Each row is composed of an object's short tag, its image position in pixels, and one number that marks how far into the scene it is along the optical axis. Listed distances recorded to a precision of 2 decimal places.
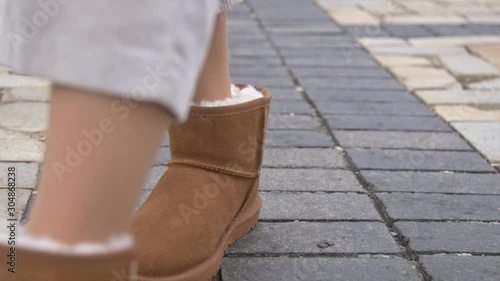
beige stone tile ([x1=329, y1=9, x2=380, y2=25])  5.33
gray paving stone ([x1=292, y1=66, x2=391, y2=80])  3.84
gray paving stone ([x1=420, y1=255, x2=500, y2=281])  1.68
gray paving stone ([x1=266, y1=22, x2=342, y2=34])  4.98
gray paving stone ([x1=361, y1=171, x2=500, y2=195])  2.29
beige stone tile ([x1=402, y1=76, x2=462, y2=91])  3.66
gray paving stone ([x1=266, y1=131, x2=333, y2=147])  2.74
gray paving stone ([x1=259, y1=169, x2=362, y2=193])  2.27
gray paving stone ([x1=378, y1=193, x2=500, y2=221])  2.05
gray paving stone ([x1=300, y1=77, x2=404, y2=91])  3.61
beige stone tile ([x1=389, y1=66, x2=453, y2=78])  3.89
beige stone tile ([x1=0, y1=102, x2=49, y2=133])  2.82
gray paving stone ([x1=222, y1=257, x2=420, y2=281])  1.66
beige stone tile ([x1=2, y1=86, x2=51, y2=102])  3.18
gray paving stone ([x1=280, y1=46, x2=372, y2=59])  4.29
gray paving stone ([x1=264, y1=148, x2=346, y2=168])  2.51
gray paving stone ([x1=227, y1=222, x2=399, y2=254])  1.81
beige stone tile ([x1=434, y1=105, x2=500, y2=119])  3.14
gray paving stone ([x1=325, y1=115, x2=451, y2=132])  2.97
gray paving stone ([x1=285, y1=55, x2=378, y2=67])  4.09
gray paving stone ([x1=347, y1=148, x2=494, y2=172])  2.50
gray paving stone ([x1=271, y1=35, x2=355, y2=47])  4.59
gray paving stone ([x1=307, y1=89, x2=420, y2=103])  3.39
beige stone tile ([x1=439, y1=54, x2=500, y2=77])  3.95
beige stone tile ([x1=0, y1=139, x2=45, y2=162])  2.48
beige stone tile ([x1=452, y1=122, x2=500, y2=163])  2.71
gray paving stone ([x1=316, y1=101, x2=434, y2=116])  3.19
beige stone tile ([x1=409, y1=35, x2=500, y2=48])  4.64
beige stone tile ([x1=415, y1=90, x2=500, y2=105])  3.40
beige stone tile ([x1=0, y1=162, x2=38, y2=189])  2.23
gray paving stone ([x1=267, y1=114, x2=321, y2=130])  2.97
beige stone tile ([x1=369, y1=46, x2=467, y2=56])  4.41
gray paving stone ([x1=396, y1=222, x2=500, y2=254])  1.85
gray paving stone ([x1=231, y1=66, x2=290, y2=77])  3.80
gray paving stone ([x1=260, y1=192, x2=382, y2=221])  2.03
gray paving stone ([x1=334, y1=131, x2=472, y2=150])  2.75
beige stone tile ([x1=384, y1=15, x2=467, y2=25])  5.37
